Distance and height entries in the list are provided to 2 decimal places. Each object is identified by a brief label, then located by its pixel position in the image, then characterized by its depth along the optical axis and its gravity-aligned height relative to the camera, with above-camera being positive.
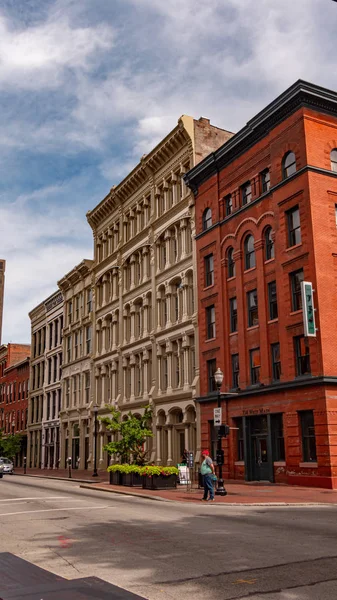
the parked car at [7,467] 51.12 -1.36
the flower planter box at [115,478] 30.72 -1.48
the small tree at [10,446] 69.88 +0.48
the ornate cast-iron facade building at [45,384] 64.02 +7.14
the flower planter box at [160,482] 27.06 -1.50
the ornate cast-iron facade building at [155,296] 39.62 +10.94
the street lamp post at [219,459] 23.62 -0.51
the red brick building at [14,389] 75.88 +7.80
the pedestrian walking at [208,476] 21.45 -1.03
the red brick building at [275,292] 27.67 +7.75
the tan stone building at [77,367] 55.53 +7.69
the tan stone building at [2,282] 172.50 +48.24
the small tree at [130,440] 32.19 +0.39
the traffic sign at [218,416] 24.45 +1.16
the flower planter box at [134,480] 28.87 -1.49
